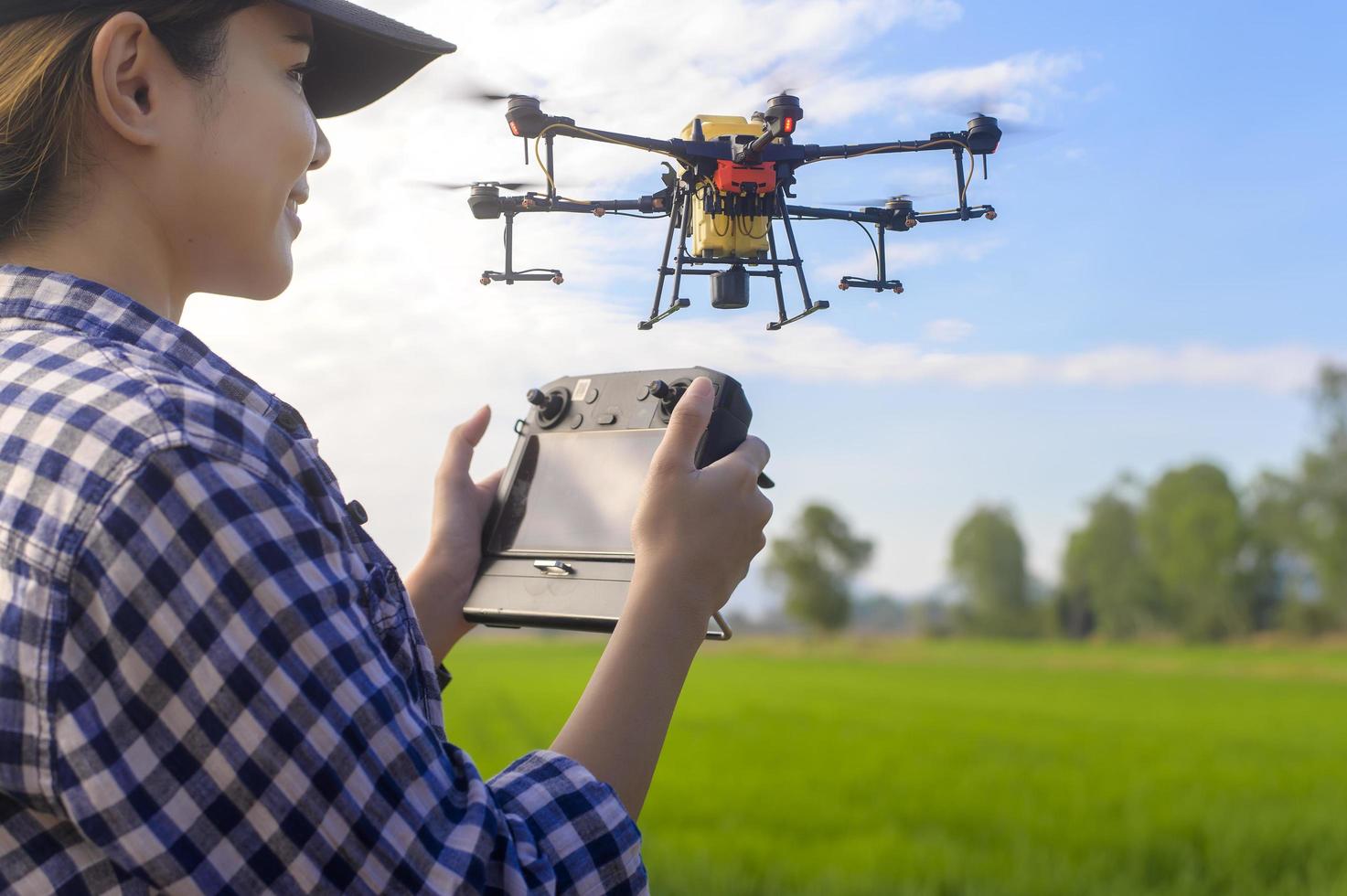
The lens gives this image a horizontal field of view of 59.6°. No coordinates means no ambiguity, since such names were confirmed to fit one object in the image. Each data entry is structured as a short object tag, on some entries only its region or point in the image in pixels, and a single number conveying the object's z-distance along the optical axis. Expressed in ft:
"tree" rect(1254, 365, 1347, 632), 77.46
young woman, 2.46
